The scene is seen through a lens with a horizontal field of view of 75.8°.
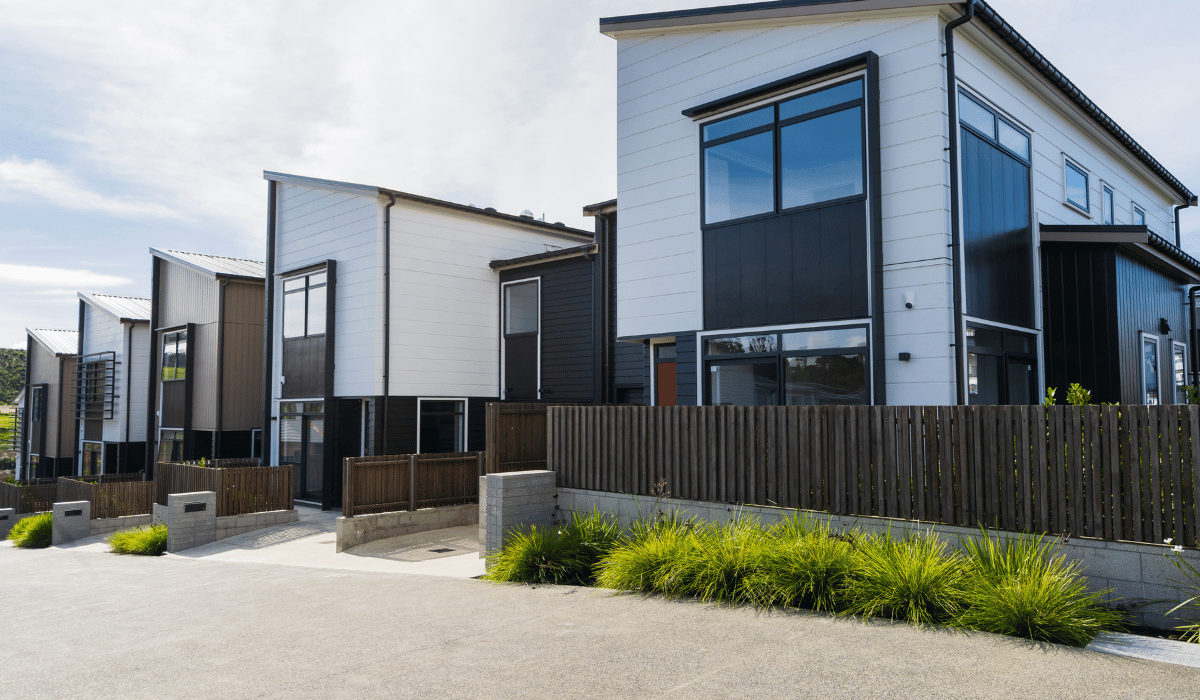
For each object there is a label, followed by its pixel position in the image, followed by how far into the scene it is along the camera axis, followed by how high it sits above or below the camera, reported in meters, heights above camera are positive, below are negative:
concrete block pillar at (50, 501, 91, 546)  17.56 -2.75
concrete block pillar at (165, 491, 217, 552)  14.22 -2.21
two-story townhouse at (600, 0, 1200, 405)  9.06 +2.40
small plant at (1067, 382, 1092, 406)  8.41 +0.07
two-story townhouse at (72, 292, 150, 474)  25.61 +0.59
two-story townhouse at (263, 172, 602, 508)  17.09 +1.75
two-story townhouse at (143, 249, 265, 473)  21.44 +1.09
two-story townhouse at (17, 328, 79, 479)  29.88 -0.16
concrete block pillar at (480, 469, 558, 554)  9.64 -1.30
